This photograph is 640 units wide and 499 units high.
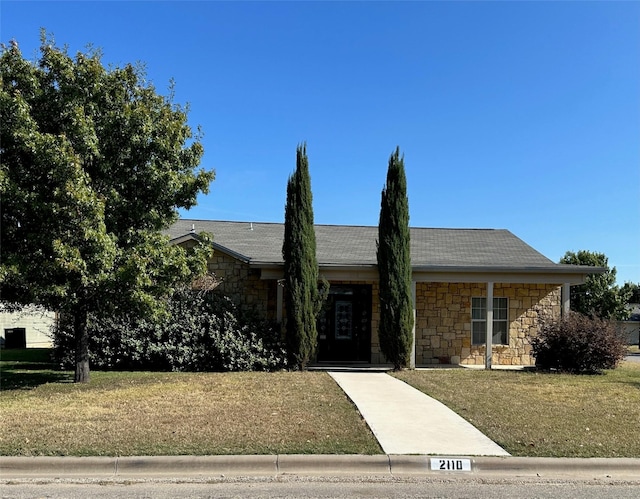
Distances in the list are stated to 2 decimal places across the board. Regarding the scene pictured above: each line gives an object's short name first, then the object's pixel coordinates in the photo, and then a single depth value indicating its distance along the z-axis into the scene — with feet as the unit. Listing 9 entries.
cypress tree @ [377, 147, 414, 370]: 46.34
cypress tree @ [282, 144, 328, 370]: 45.37
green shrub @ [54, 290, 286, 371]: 44.14
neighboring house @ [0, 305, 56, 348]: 73.41
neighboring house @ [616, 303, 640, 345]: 116.83
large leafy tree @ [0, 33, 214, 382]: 30.45
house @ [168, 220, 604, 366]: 48.91
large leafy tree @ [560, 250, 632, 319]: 95.50
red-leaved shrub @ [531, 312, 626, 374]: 44.50
